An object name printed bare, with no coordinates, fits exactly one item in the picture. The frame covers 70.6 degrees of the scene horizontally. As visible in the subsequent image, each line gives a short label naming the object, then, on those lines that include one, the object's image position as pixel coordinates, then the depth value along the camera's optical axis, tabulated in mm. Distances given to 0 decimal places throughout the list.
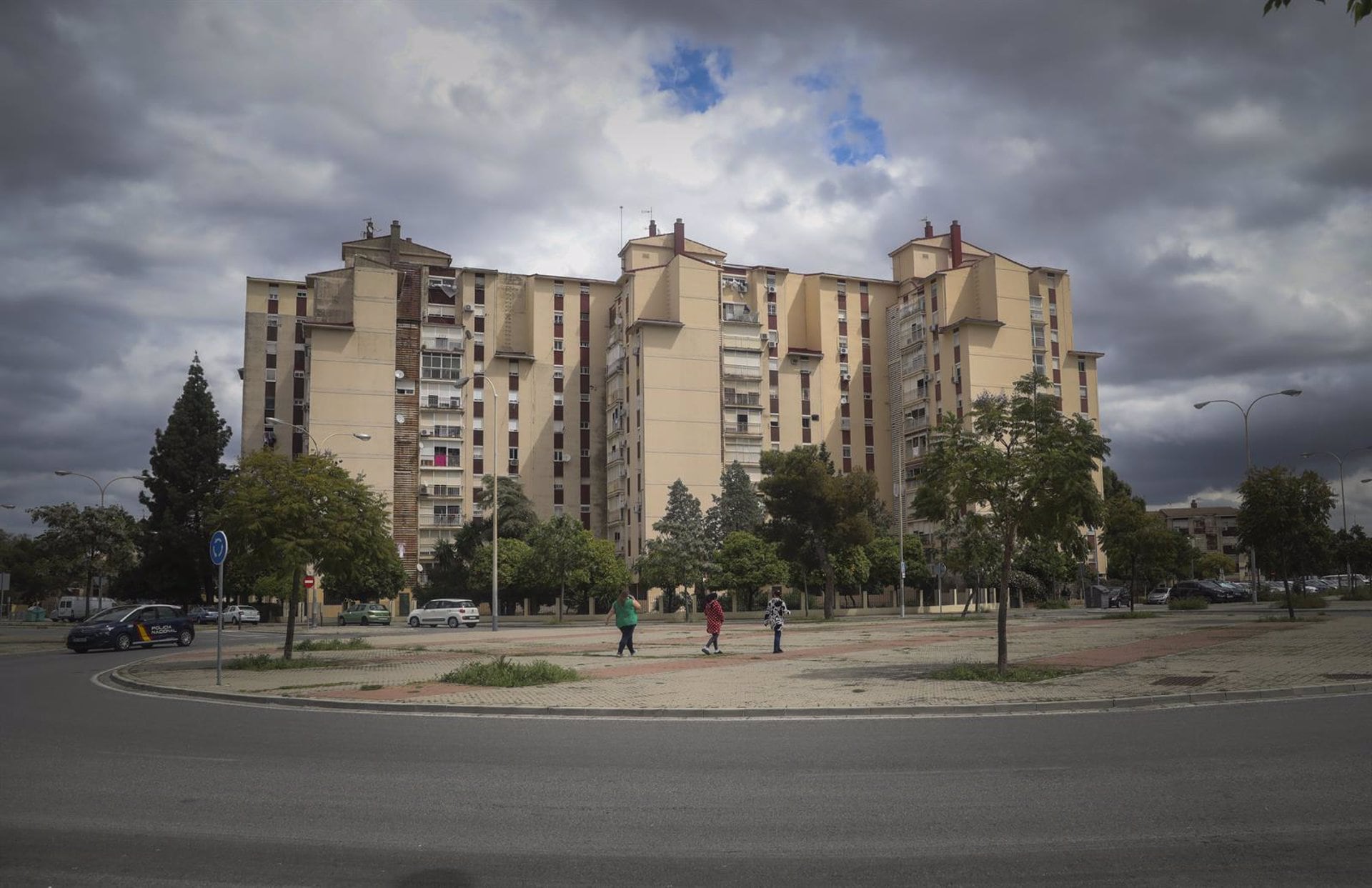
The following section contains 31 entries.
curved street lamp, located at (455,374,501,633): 42312
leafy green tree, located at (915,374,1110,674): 17297
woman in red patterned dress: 25859
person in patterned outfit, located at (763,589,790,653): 25750
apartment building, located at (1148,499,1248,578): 141625
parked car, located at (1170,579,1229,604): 61306
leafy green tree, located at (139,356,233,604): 67500
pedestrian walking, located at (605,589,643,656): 25516
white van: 77781
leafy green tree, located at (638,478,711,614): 58375
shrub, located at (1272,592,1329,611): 42906
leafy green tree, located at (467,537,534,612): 67500
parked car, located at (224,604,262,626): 59312
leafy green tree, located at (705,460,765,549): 71125
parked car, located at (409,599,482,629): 55656
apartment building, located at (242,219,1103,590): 80312
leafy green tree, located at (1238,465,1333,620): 34625
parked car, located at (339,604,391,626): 60438
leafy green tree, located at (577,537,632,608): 63219
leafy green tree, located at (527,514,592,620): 59531
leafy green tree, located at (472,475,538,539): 73625
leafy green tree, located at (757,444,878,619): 50406
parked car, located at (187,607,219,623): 60469
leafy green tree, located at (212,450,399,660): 22766
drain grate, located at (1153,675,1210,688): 15976
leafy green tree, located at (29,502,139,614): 60094
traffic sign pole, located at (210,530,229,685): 18469
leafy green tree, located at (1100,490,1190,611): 43719
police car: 32156
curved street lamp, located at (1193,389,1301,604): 45031
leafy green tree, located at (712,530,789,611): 59094
